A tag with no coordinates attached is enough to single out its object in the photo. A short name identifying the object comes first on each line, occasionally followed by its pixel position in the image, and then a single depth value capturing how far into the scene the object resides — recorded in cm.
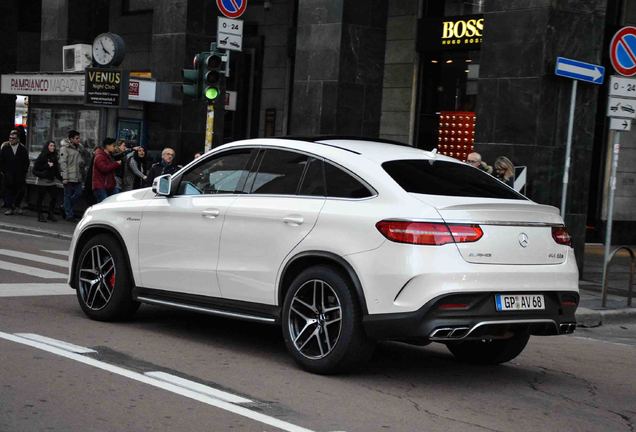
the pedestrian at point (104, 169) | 1955
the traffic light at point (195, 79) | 1628
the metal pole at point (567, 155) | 1445
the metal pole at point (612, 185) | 1380
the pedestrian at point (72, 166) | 2128
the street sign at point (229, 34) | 1630
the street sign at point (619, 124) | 1386
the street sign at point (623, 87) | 1383
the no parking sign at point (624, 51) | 1416
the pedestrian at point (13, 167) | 2269
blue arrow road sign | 1505
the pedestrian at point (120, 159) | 2044
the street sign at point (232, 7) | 1714
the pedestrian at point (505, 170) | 1516
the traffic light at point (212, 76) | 1619
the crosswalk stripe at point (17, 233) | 1910
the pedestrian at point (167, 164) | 1702
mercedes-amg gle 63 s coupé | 690
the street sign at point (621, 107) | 1384
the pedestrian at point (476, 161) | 1471
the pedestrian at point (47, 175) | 2186
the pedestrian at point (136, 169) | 2020
